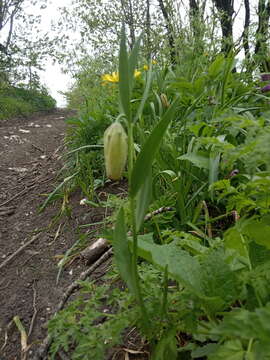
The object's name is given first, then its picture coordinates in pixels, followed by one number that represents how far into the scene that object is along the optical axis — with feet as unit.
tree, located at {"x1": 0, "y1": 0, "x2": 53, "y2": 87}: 23.12
